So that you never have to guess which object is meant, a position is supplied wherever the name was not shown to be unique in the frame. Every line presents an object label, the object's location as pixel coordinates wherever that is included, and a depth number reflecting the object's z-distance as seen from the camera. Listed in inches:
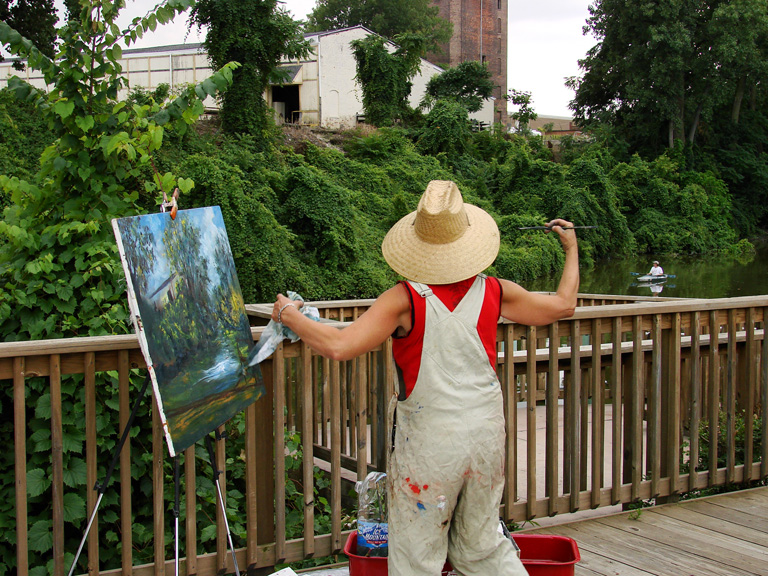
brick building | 2321.6
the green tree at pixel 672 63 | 1418.6
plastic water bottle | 100.7
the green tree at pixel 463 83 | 1625.2
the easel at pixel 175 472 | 96.3
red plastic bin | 100.0
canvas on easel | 92.6
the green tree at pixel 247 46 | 929.5
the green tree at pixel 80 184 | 121.0
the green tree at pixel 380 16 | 2097.7
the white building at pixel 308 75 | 1221.7
